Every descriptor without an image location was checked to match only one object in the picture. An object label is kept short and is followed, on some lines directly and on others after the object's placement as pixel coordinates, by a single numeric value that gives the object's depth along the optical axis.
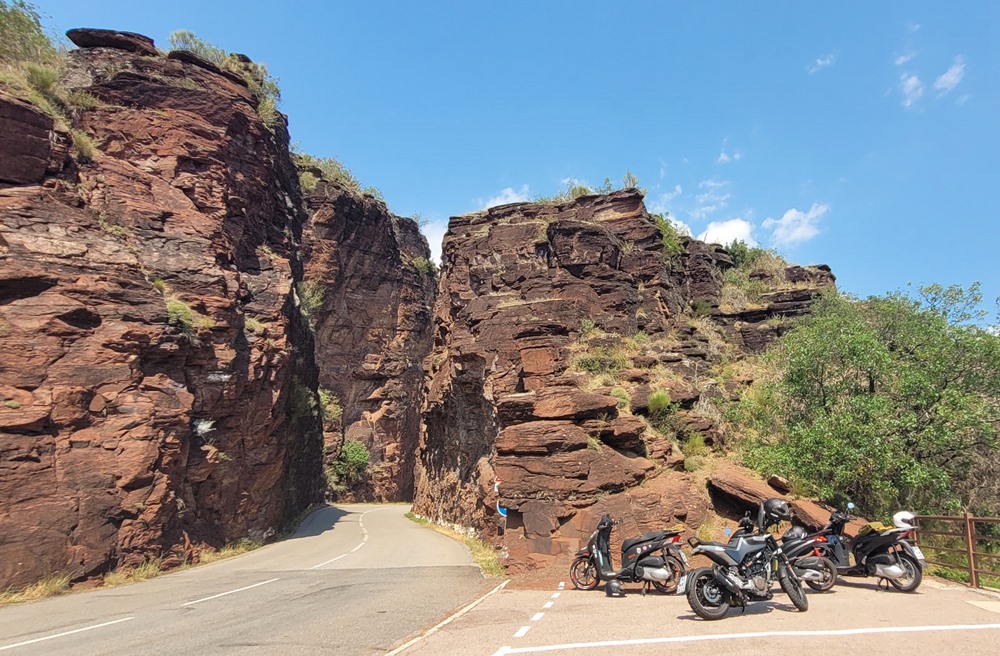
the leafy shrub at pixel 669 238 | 25.17
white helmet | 8.59
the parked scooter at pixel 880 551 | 8.38
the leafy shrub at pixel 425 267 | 61.34
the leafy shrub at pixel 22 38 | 20.38
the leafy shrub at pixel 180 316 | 17.16
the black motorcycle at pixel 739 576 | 6.98
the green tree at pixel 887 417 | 11.87
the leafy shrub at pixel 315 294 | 48.08
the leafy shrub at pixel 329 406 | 48.03
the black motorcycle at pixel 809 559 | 8.20
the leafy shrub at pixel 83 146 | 18.48
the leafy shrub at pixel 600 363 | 16.56
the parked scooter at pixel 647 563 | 8.82
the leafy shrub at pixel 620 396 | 14.43
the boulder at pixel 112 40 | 22.06
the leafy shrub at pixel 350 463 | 46.75
